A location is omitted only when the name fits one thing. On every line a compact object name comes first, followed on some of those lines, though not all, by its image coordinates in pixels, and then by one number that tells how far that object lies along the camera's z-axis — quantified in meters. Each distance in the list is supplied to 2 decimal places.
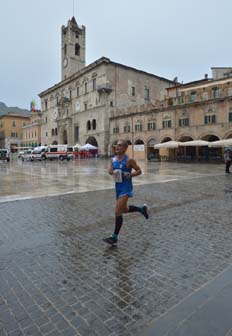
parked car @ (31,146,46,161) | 38.84
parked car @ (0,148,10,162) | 41.08
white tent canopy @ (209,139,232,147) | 24.87
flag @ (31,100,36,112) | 81.29
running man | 4.15
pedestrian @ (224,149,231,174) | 16.35
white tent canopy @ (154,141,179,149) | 29.76
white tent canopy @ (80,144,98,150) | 42.06
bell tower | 58.18
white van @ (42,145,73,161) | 39.25
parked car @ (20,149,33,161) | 40.47
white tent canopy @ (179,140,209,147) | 27.61
